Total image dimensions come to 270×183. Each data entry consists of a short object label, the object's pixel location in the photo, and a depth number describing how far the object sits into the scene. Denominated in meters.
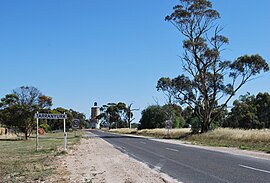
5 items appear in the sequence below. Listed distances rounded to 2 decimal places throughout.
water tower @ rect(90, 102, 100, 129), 169.32
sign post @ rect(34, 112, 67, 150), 22.63
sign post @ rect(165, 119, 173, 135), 51.81
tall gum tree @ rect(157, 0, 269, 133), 46.72
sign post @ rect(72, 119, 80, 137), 33.99
